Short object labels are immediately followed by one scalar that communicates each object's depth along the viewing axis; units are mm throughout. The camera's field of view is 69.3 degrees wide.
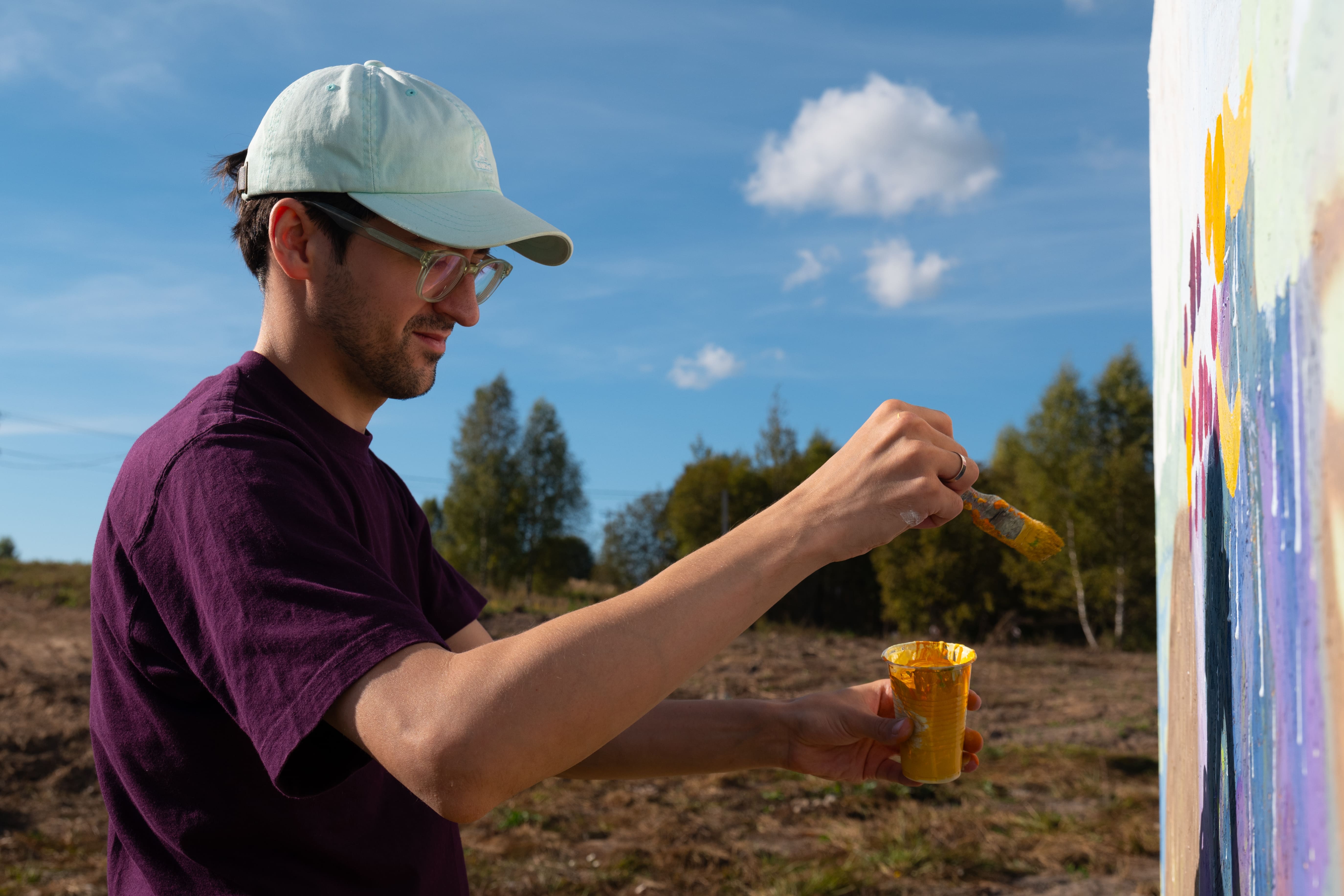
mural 762
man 1131
